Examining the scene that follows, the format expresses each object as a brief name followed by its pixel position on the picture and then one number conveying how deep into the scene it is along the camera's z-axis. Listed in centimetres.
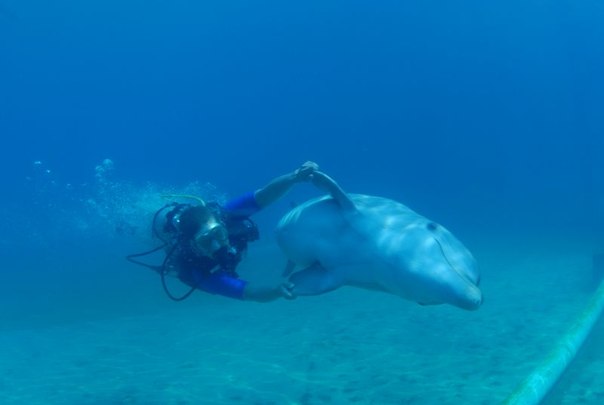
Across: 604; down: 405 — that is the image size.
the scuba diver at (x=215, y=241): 593
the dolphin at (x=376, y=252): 412
